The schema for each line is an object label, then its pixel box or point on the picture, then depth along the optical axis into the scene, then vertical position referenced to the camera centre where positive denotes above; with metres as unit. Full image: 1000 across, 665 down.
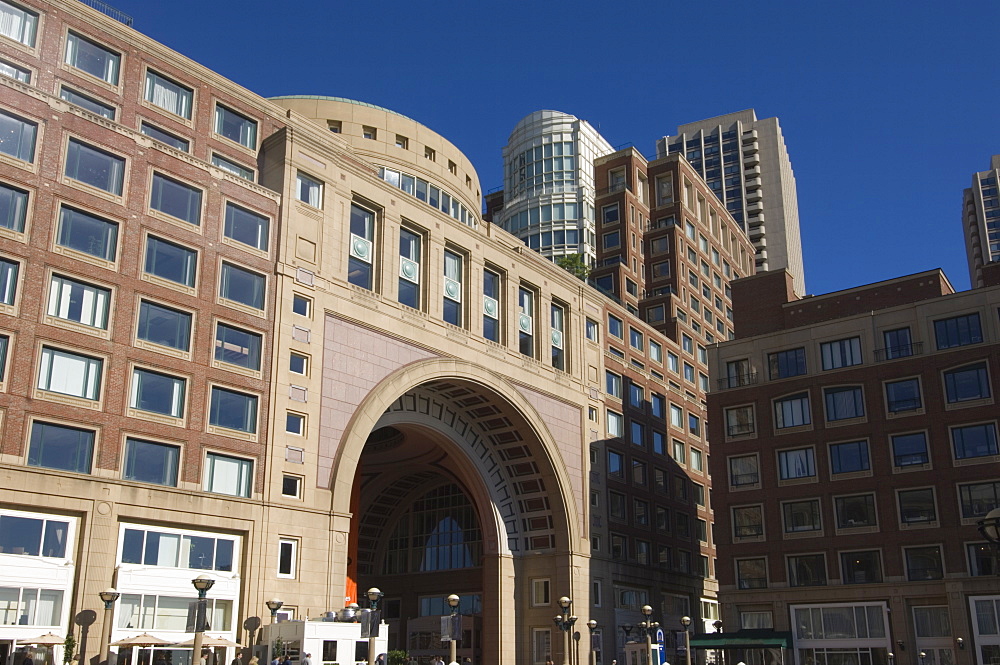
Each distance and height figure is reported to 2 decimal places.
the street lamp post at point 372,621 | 41.97 +0.40
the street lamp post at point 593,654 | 68.62 -1.63
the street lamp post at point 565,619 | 47.22 +0.47
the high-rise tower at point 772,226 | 196.00 +75.59
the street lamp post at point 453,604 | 39.58 +0.97
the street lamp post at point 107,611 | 39.00 +0.80
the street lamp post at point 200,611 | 35.80 +0.70
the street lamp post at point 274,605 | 44.62 +1.09
